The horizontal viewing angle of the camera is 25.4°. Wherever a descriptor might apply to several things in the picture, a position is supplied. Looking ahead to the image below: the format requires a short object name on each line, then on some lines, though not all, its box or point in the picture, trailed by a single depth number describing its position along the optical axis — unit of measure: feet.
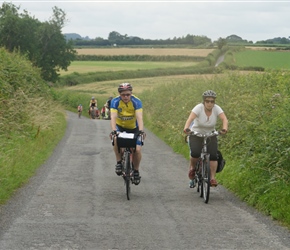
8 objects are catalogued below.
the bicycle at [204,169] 37.24
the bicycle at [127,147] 38.91
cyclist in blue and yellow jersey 39.47
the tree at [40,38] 252.01
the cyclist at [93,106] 159.24
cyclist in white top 38.22
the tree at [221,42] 354.29
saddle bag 38.99
